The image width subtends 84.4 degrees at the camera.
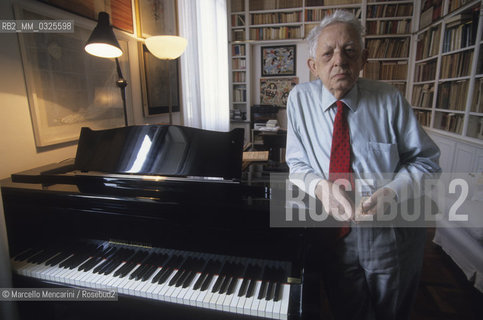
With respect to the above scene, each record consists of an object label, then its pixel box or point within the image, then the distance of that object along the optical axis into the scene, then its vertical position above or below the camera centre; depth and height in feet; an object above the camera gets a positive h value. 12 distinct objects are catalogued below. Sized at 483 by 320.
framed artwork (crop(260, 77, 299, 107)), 17.10 +0.98
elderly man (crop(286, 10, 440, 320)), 3.14 -0.69
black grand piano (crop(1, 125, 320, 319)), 3.00 -1.54
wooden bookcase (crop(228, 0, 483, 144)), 9.81 +2.78
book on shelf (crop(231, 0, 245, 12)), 16.54 +6.13
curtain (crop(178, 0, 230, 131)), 9.53 +1.64
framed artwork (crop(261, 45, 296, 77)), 16.80 +2.79
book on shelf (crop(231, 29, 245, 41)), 16.94 +4.44
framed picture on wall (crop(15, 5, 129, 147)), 4.56 +0.49
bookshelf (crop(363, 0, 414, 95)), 14.46 +3.50
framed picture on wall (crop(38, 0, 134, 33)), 5.07 +2.07
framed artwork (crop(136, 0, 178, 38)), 7.32 +2.63
